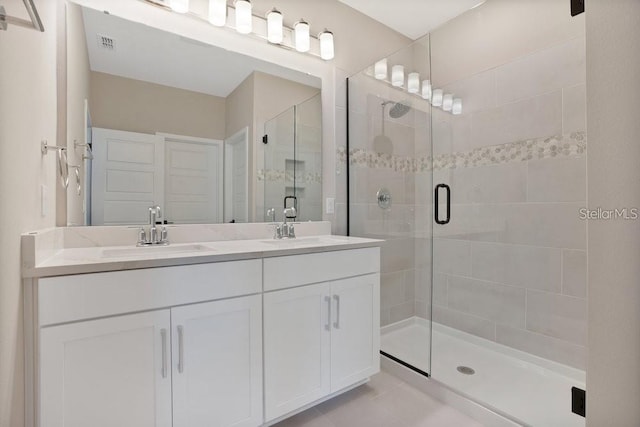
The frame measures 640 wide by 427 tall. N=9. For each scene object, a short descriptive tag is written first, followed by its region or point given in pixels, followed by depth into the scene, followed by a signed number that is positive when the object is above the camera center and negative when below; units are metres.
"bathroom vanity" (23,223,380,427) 0.96 -0.45
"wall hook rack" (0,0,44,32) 0.62 +0.40
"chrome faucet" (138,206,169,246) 1.53 -0.11
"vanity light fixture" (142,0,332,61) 1.71 +1.15
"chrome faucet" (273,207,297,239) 1.97 -0.11
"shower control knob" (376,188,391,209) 2.47 +0.12
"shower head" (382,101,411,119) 2.46 +0.82
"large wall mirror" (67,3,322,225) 1.49 +0.47
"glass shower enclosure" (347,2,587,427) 1.88 +0.01
